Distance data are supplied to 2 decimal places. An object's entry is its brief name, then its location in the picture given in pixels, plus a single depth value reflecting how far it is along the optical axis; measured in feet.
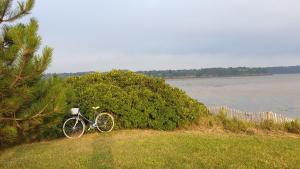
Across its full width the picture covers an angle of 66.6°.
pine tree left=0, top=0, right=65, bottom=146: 14.22
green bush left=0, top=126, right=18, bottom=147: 15.70
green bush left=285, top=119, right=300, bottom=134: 22.35
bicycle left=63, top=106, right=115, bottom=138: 20.35
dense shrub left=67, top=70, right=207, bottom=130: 20.98
